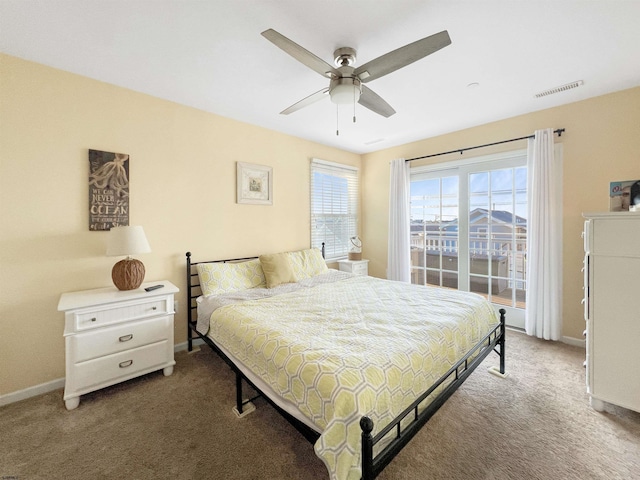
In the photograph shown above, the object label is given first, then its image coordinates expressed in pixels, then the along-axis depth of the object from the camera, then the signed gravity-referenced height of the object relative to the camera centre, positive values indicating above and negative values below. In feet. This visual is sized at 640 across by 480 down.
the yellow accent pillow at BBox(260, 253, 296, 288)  10.18 -1.19
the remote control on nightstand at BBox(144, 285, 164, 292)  7.93 -1.49
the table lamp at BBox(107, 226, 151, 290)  7.51 -0.32
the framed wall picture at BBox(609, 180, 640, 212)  6.95 +1.24
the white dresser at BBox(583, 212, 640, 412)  6.06 -1.66
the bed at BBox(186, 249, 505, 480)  3.89 -2.19
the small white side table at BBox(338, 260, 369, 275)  14.78 -1.50
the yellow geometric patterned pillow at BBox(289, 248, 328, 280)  11.44 -1.06
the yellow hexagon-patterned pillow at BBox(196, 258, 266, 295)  9.21 -1.37
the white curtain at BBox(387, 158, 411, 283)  14.43 +1.12
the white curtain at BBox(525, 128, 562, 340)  10.05 +0.12
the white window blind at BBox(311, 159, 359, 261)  14.35 +1.98
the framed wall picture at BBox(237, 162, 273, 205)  11.26 +2.51
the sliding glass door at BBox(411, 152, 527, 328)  11.55 +0.58
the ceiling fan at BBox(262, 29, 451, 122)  5.02 +3.85
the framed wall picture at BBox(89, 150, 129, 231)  7.98 +1.56
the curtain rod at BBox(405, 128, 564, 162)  10.05 +4.31
